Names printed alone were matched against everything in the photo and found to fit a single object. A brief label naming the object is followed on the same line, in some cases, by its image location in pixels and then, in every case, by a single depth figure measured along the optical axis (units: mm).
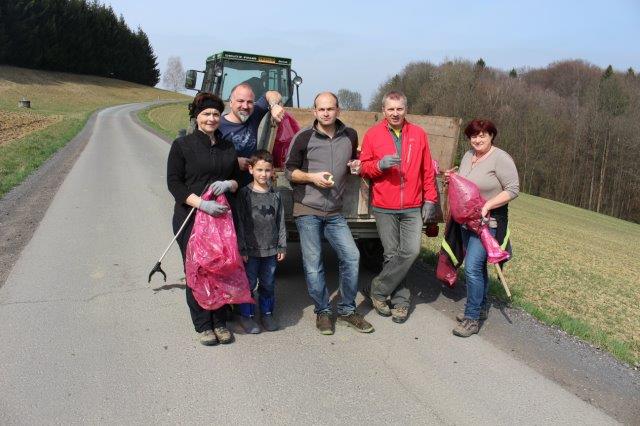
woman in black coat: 3895
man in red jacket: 4406
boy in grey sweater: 4207
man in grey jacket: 4297
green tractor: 10156
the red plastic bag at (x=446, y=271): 4793
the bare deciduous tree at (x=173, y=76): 117688
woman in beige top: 4234
